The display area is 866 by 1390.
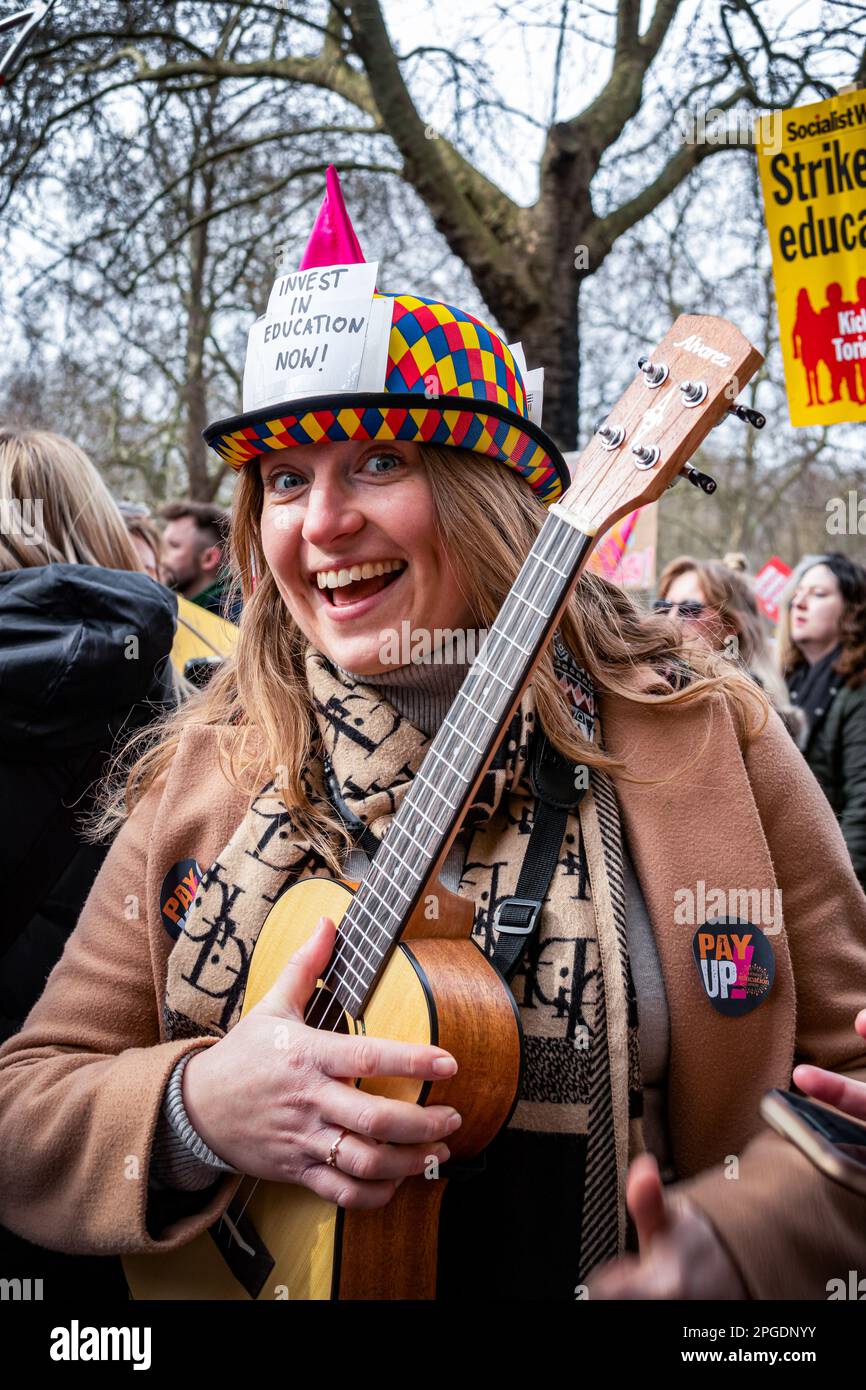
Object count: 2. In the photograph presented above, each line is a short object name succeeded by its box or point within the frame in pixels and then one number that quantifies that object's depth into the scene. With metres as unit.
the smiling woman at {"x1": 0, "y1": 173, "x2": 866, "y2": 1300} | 1.51
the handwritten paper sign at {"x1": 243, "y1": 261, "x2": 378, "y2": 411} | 1.71
